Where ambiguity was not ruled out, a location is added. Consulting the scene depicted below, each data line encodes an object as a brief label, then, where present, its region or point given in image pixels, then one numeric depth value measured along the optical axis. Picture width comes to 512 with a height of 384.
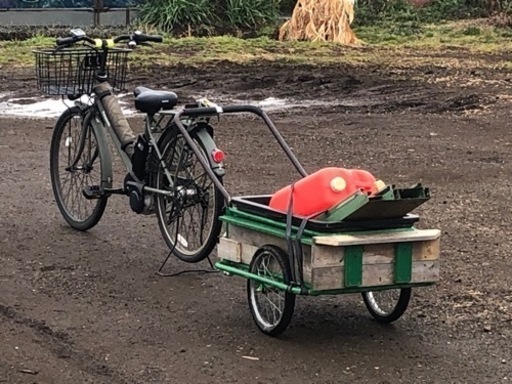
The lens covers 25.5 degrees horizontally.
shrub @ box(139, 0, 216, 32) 21.81
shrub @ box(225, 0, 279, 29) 22.44
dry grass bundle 21.33
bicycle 5.94
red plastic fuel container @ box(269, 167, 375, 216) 4.95
